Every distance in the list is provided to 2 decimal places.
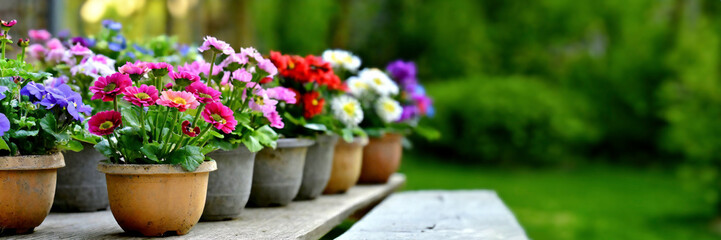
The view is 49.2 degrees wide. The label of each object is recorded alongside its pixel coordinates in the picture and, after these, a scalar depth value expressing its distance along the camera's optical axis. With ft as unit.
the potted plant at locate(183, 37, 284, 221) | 6.63
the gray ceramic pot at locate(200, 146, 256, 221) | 6.89
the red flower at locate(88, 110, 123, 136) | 5.51
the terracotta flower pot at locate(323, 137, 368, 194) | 9.53
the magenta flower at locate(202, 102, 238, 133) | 5.70
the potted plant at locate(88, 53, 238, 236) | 5.57
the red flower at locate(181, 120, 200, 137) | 5.65
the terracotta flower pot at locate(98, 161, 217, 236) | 5.75
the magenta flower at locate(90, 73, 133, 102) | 5.51
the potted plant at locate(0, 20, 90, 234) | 5.72
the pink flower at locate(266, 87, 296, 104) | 7.44
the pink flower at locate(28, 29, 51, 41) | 8.19
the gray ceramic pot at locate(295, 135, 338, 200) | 8.70
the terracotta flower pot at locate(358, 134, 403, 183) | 11.18
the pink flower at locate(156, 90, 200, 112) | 5.47
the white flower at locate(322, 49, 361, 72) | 9.86
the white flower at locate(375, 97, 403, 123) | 10.62
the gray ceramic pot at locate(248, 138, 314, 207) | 7.87
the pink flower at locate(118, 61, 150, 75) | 5.71
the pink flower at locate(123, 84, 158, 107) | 5.45
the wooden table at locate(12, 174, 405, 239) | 6.07
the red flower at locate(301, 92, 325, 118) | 8.46
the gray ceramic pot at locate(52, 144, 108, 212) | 7.13
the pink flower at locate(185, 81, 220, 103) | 5.74
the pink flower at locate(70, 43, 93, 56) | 7.55
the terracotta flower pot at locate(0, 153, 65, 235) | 5.70
